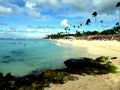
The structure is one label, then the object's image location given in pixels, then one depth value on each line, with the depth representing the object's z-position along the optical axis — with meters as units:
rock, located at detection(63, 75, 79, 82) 6.82
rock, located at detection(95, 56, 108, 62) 10.32
